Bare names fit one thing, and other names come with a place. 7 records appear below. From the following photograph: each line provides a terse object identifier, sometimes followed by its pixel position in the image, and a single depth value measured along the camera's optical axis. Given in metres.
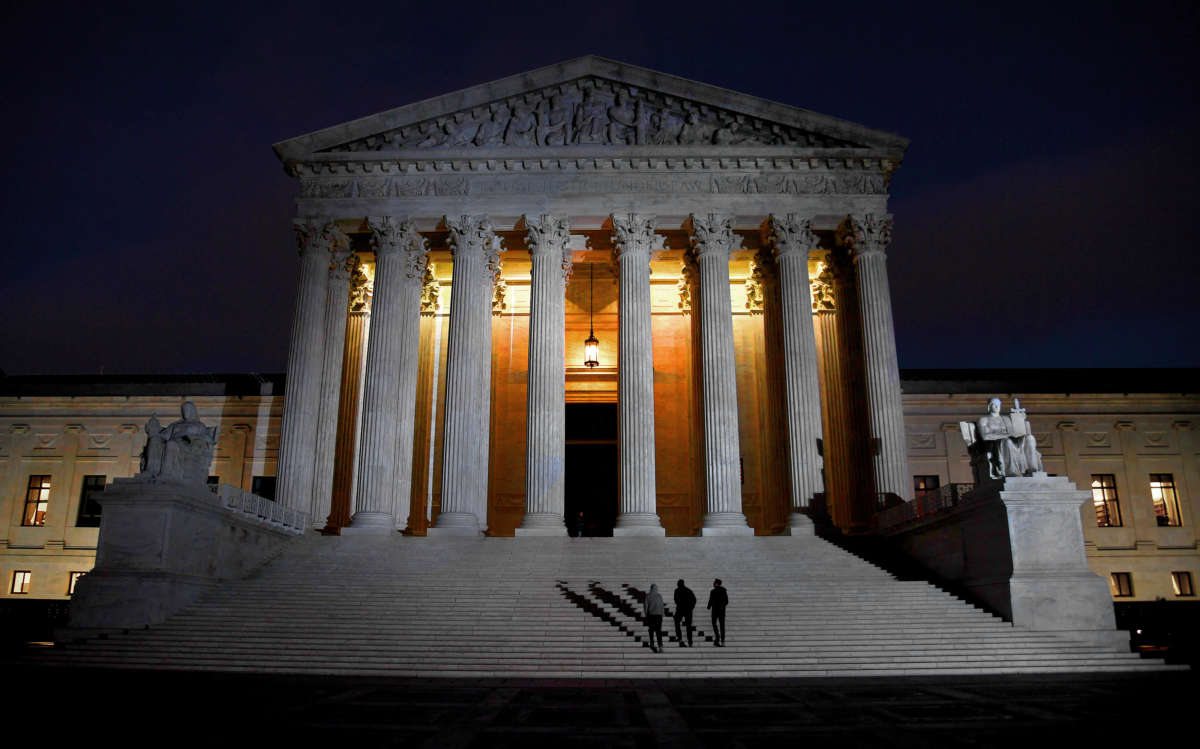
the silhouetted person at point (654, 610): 15.55
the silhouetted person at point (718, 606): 15.91
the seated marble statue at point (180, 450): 19.52
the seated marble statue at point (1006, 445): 18.62
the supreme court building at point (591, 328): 27.44
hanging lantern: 31.94
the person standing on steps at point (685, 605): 15.84
